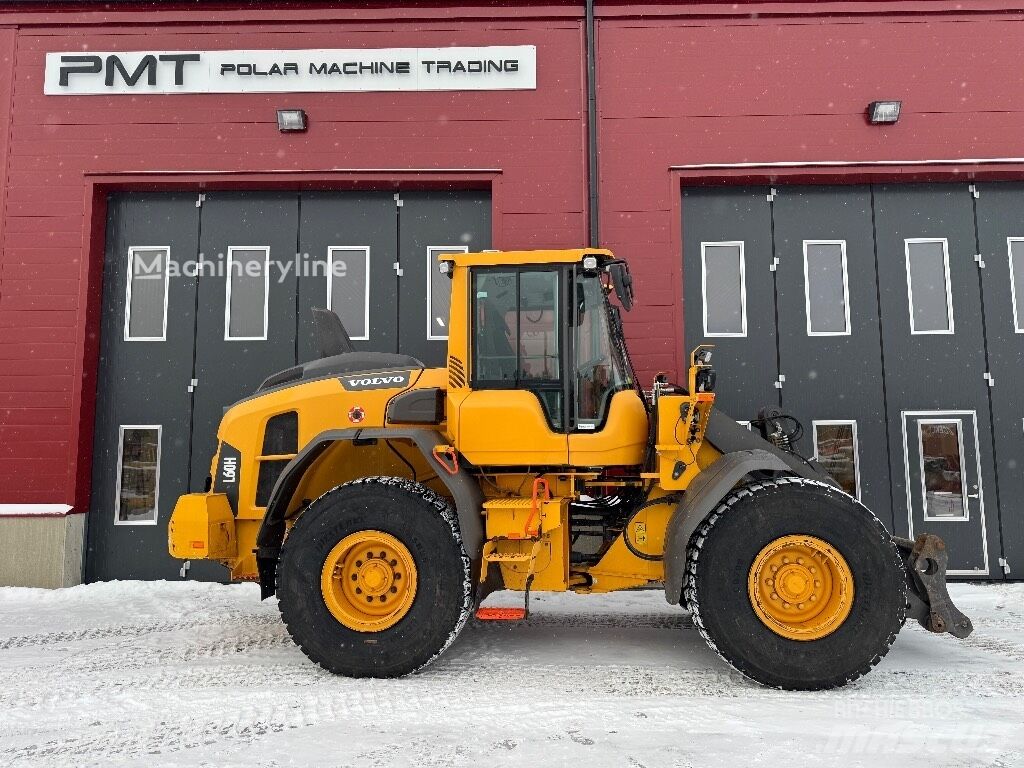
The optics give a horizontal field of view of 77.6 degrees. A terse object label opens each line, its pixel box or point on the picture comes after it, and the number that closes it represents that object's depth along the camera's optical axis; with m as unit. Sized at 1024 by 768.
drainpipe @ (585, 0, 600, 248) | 7.76
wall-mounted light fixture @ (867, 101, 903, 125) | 7.69
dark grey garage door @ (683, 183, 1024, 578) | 7.59
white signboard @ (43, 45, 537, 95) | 8.00
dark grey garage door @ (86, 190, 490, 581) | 7.80
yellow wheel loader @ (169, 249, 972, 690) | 3.77
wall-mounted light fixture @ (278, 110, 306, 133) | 7.82
